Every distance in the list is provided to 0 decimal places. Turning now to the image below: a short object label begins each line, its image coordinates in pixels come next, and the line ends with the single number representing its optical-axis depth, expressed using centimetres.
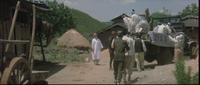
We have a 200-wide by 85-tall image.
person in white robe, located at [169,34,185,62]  1128
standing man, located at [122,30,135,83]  802
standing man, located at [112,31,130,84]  733
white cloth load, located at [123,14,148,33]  1080
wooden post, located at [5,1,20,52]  565
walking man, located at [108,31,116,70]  1029
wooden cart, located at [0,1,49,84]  480
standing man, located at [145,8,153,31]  1199
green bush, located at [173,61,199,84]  647
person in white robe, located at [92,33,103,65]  1292
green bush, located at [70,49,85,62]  1440
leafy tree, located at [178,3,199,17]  4663
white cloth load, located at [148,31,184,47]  1056
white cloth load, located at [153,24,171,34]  1143
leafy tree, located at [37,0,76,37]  3441
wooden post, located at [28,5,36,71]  591
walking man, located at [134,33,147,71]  980
